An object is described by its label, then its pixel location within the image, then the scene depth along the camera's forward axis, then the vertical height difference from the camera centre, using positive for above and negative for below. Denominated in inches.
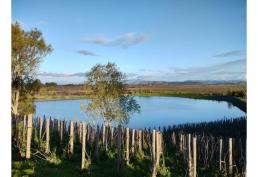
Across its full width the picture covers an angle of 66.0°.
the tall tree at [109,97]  302.2 -15.2
